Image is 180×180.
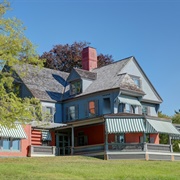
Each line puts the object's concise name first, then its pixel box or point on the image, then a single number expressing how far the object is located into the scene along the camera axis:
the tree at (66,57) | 48.99
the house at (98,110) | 27.16
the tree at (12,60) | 17.02
